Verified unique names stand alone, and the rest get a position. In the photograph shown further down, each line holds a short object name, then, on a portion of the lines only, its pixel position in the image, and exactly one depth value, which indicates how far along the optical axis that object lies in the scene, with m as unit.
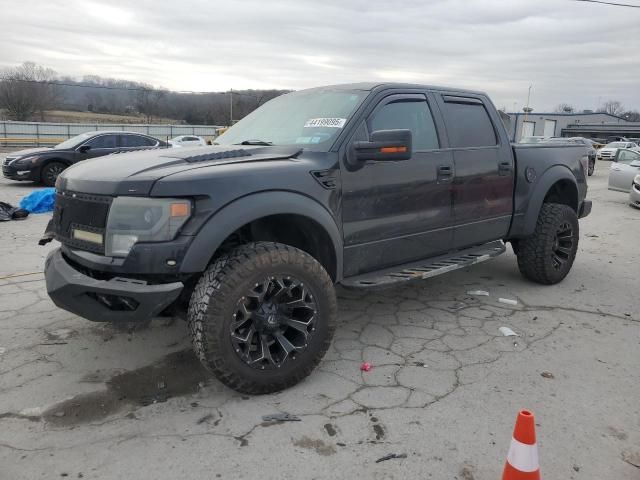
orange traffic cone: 2.12
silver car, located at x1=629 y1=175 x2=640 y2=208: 12.38
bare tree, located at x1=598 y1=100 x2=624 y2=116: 111.31
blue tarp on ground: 9.33
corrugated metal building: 65.38
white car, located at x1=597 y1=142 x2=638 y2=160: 37.19
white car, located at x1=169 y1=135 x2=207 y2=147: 26.29
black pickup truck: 2.85
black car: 12.68
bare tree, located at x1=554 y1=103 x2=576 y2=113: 76.42
